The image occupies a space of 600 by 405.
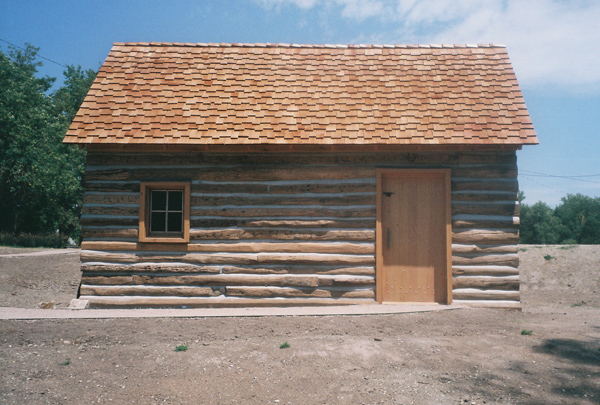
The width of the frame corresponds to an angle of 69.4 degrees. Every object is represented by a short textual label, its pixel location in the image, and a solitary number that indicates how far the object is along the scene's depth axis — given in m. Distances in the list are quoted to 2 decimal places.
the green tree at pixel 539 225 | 43.91
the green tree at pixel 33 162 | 27.12
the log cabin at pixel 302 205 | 7.98
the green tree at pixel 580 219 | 42.59
